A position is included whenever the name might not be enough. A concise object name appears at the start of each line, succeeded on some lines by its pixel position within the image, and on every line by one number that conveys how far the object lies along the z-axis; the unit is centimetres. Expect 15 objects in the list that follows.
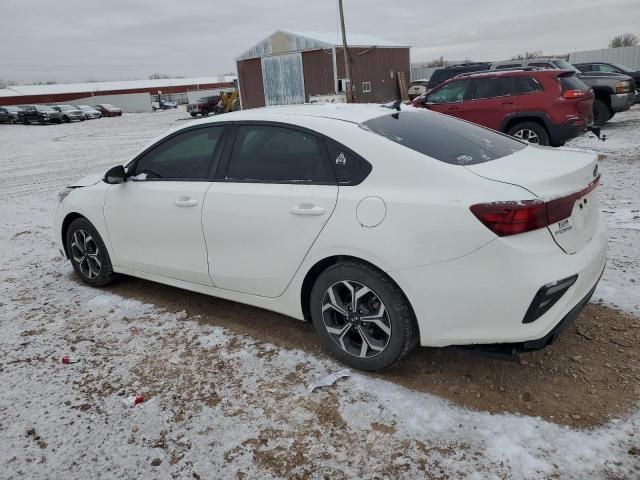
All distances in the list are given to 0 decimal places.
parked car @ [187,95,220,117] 3438
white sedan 253
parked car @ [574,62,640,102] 1661
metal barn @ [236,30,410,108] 2633
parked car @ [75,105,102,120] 4029
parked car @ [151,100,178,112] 5694
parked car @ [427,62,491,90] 1725
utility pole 2255
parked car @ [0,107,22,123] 4000
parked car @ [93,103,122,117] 4478
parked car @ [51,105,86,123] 3784
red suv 877
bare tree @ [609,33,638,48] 5312
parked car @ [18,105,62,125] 3731
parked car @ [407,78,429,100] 2708
